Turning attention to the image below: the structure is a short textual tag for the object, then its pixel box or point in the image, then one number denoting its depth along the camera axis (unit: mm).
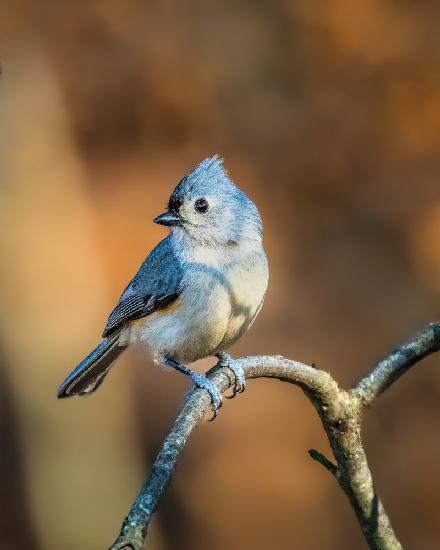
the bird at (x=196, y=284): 6625
